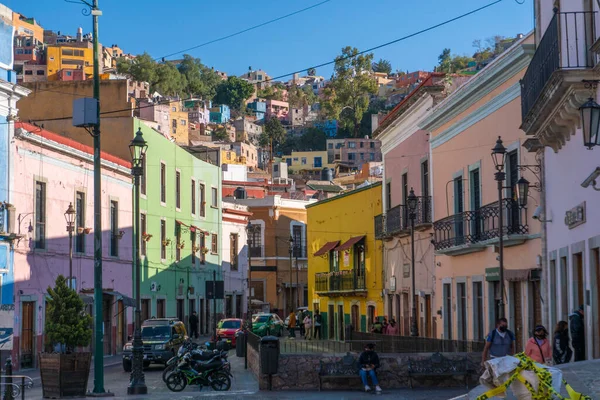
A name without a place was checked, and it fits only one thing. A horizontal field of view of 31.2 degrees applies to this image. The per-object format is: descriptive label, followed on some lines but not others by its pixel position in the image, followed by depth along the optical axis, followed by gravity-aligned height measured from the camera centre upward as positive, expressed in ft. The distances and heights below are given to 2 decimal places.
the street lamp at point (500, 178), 72.54 +7.74
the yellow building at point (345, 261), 142.72 +4.96
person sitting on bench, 72.16 -4.66
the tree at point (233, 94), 638.94 +120.74
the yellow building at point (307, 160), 505.25 +64.00
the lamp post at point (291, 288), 221.09 +1.70
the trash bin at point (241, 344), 110.32 -4.86
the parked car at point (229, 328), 144.66 -4.23
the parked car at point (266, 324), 158.20 -4.25
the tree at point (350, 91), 418.51 +85.21
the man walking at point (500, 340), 63.67 -2.79
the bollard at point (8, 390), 59.67 -5.02
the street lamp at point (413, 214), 99.60 +7.44
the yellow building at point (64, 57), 547.08 +123.78
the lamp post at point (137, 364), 73.51 -4.53
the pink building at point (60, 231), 105.19 +7.54
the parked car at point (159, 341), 104.83 -4.27
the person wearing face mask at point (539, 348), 56.95 -2.94
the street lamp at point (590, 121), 48.24 +7.69
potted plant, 69.10 -3.54
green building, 149.89 +10.40
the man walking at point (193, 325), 160.15 -4.12
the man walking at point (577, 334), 60.44 -2.36
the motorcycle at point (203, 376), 78.59 -5.74
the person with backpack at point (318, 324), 166.81 -4.48
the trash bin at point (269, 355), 73.36 -4.01
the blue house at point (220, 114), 588.50 +101.40
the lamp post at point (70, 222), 107.24 +8.09
